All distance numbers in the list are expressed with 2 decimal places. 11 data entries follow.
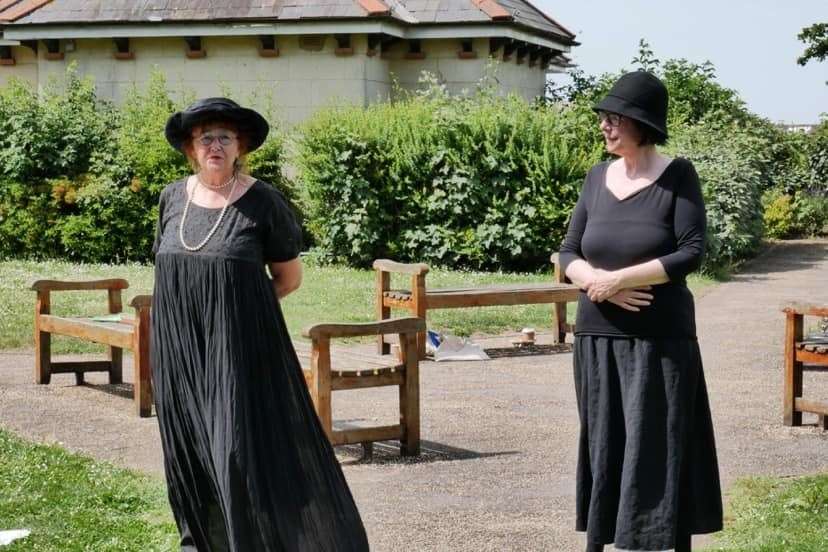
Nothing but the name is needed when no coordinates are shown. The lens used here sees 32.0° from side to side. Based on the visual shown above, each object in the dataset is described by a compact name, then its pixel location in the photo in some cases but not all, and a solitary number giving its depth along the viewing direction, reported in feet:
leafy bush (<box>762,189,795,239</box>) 91.86
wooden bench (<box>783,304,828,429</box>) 30.04
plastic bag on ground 41.63
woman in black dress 16.57
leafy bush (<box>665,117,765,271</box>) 68.49
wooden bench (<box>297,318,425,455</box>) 26.30
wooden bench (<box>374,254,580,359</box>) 40.91
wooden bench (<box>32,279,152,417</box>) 31.53
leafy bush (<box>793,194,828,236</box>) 94.89
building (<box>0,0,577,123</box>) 84.17
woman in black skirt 17.69
